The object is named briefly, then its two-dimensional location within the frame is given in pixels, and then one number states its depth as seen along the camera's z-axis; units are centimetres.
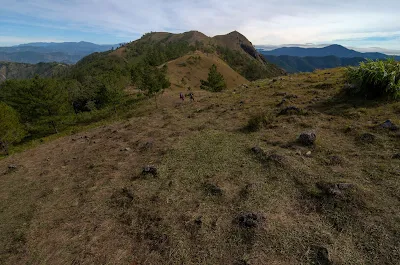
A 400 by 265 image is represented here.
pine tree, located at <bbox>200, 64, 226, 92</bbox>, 6328
